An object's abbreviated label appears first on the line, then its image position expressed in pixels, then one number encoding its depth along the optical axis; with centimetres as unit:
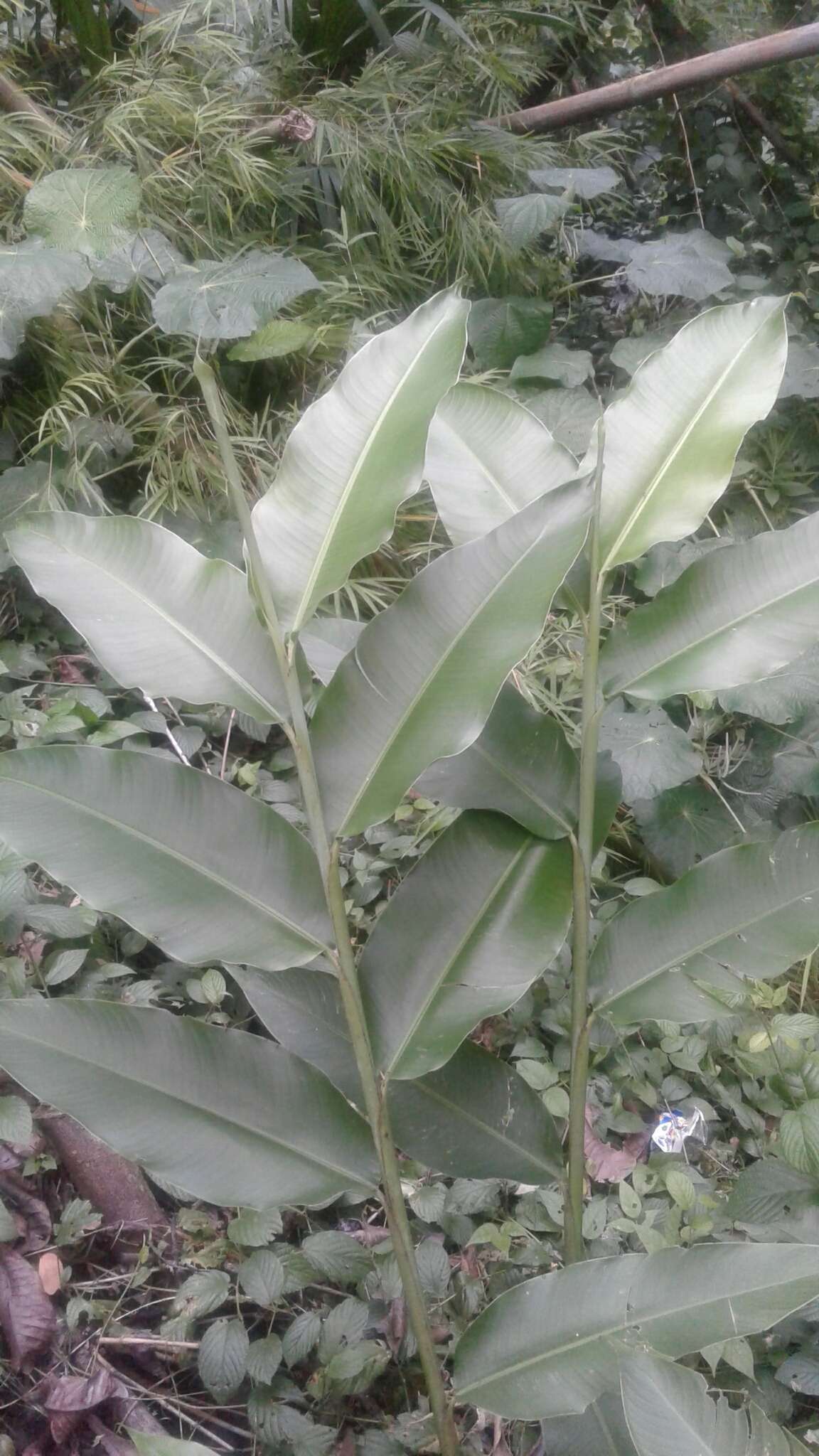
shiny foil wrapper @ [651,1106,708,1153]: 95
